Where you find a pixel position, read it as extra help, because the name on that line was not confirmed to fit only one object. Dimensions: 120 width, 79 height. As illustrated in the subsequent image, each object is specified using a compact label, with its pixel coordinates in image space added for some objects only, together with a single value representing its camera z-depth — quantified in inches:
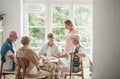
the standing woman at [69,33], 182.3
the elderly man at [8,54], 167.8
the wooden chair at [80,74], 169.1
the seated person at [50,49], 182.5
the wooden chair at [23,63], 154.0
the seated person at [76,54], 168.3
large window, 209.1
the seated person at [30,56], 155.9
